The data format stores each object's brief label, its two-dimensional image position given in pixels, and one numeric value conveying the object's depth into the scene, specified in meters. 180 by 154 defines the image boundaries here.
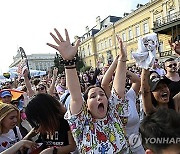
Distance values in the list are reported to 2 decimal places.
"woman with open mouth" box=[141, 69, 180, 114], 1.60
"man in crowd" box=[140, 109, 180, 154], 0.75
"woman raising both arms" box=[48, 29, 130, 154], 1.17
